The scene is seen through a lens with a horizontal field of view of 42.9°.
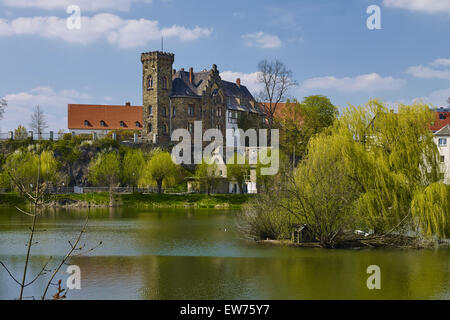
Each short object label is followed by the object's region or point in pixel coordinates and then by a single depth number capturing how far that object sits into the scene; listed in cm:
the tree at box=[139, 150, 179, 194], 7175
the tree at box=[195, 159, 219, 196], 7138
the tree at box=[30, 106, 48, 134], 10014
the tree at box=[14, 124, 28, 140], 7906
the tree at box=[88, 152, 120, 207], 7275
